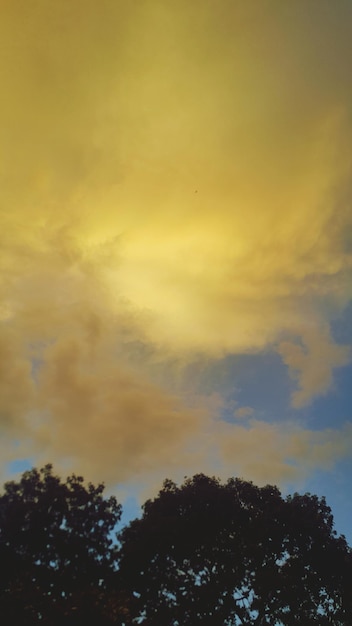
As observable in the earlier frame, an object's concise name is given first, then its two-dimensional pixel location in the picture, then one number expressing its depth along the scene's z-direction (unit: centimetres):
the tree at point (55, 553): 1817
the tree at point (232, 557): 2400
